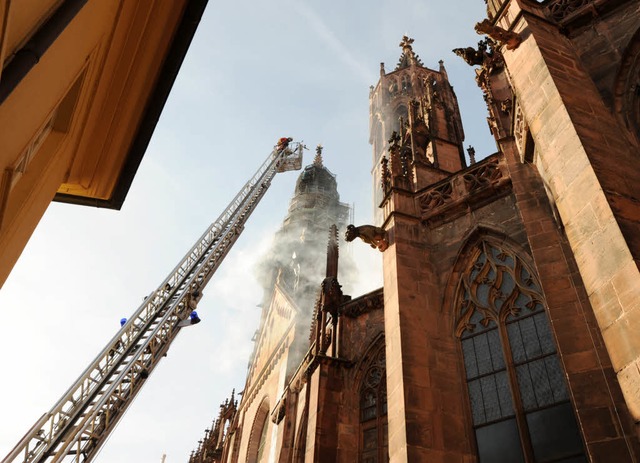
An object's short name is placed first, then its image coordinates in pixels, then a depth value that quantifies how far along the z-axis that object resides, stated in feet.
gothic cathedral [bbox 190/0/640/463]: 15.78
